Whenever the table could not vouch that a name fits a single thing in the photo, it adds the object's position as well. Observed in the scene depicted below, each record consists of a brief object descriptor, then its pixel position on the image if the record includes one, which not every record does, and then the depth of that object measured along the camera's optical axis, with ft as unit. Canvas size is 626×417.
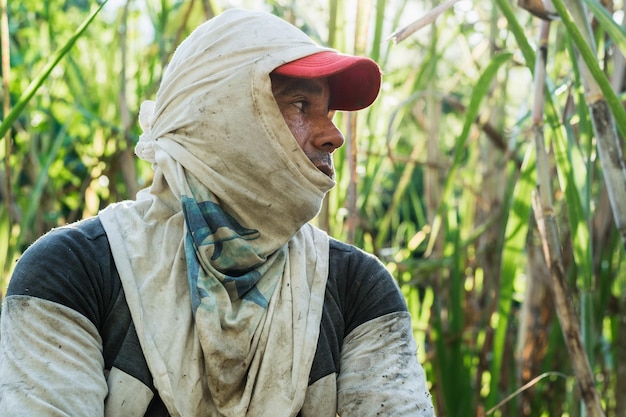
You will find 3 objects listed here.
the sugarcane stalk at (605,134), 5.17
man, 4.56
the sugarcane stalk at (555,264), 5.36
